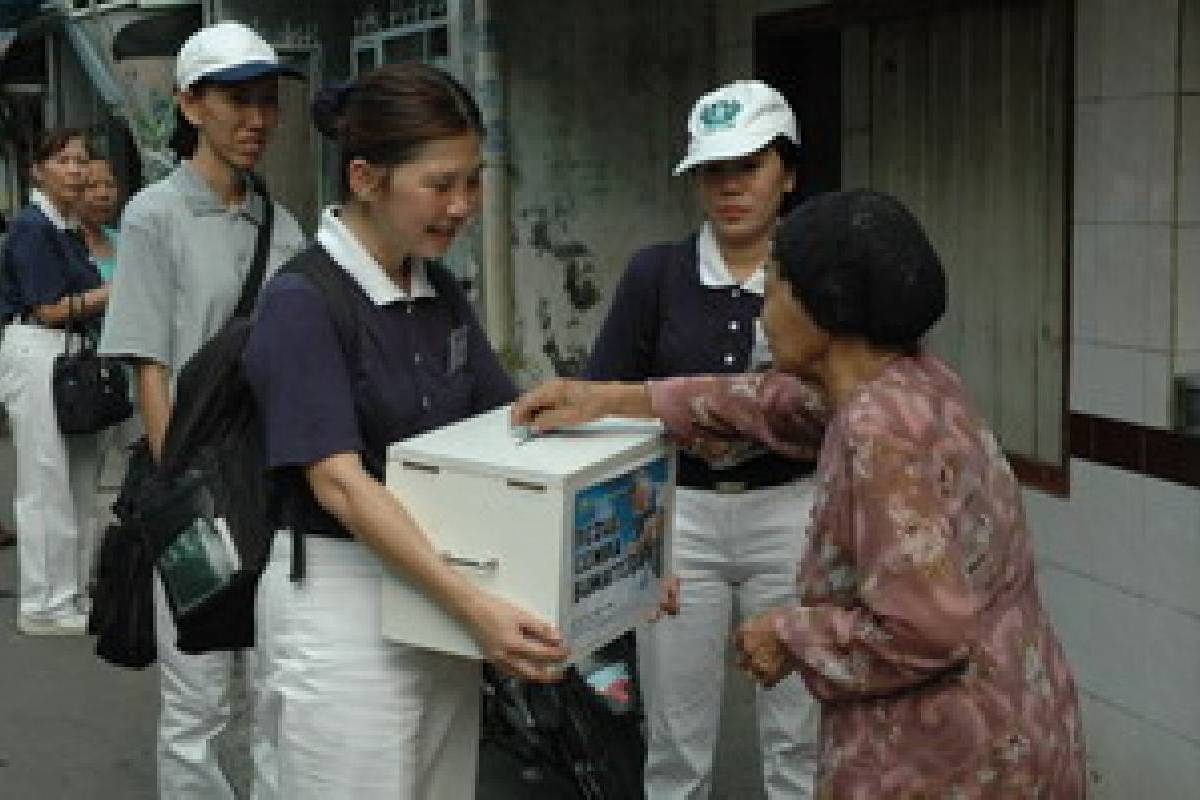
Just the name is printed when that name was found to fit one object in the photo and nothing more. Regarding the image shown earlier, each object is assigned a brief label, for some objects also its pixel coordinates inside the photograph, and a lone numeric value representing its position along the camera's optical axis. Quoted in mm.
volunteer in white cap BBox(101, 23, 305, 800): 3840
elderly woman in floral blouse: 2309
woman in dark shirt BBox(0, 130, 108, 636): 6371
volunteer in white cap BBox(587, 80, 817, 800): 3775
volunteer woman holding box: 2646
